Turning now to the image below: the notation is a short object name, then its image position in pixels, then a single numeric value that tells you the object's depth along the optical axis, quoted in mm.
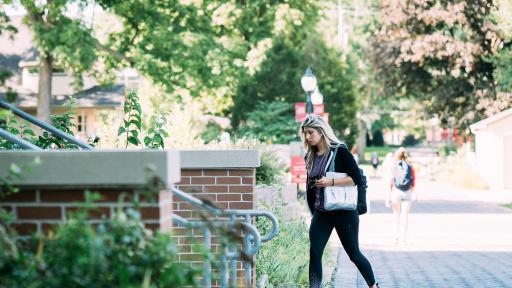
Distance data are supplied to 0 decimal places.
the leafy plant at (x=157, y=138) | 10383
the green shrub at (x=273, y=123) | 47438
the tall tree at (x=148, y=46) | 35812
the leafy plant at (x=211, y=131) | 43375
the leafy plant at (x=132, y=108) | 10148
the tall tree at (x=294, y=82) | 49125
